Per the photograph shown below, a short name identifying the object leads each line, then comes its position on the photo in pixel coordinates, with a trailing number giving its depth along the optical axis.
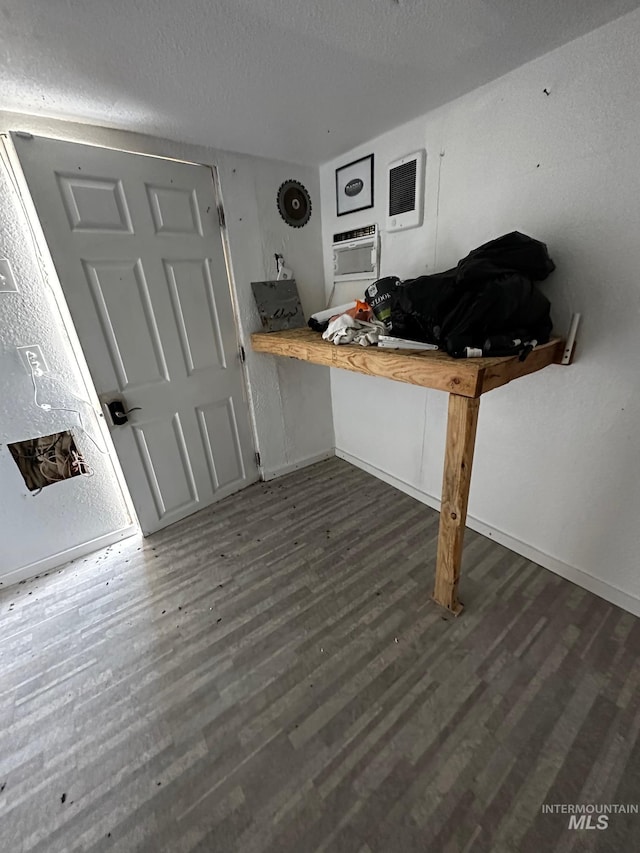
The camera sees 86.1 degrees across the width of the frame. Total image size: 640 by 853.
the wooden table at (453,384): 1.14
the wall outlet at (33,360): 1.64
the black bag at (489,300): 1.21
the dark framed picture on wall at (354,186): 1.96
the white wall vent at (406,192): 1.71
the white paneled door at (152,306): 1.56
